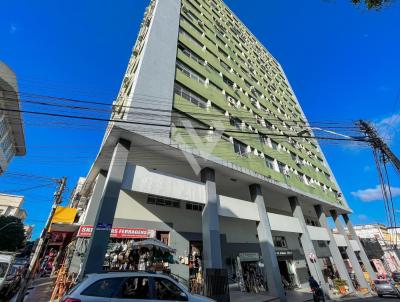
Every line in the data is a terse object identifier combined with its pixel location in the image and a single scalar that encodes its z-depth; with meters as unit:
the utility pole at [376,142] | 9.40
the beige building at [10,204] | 58.26
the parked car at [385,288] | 17.98
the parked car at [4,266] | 10.12
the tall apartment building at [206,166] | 11.39
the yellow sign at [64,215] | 14.50
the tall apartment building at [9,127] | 20.94
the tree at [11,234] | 35.88
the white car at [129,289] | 4.16
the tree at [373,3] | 5.25
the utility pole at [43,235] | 7.65
